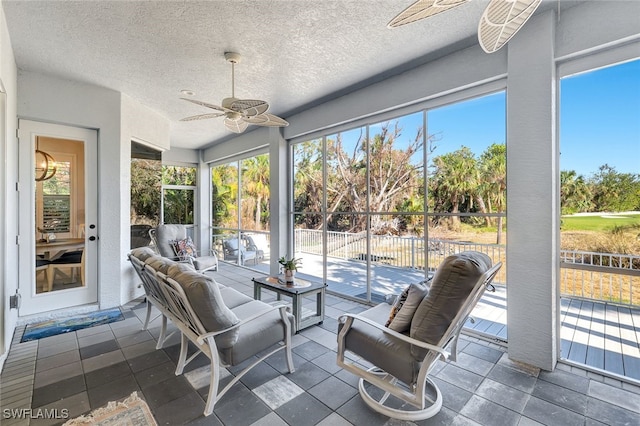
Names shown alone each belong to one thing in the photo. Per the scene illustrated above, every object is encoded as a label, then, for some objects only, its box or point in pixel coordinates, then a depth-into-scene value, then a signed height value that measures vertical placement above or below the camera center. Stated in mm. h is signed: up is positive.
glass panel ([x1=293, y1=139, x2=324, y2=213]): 4867 +611
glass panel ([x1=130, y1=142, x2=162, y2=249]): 4555 +348
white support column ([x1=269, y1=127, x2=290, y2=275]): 5199 +309
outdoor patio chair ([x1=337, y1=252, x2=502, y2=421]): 1649 -793
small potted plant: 3355 -670
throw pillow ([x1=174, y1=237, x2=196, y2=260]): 4908 -633
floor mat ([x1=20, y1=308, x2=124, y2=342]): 3127 -1283
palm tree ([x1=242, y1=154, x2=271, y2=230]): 5926 +644
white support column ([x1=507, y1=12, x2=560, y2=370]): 2418 +131
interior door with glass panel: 3467 -50
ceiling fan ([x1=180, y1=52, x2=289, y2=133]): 2836 +1050
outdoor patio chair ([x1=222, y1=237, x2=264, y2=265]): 6410 -893
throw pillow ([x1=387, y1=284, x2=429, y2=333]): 1859 -621
